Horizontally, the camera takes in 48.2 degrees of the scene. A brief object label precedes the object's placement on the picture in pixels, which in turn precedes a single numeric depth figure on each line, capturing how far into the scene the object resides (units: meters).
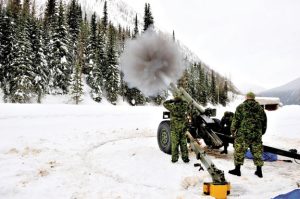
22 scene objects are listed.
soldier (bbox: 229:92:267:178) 7.65
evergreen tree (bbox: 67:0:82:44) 67.31
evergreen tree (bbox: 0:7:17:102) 49.91
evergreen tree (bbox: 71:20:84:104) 54.87
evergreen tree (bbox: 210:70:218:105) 97.50
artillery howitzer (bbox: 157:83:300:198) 9.62
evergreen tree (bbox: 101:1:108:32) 93.66
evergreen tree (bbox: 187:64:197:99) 83.97
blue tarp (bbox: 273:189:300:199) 4.58
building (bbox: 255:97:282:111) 39.47
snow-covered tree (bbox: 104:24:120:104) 59.72
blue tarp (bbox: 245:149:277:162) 9.45
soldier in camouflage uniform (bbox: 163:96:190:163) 8.55
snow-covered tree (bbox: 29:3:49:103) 50.00
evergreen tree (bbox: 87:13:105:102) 58.62
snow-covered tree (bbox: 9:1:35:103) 45.56
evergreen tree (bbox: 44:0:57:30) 59.78
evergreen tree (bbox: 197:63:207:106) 86.38
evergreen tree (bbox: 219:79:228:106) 106.12
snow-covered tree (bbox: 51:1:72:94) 54.78
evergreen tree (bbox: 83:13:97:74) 60.85
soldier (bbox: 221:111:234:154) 10.19
